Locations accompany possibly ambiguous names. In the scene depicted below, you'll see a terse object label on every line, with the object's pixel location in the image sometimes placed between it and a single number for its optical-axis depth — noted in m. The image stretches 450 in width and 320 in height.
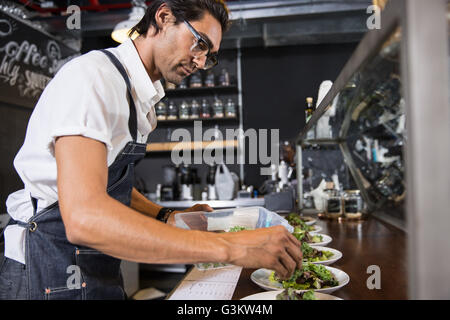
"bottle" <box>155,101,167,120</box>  4.78
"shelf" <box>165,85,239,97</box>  4.76
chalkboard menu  3.20
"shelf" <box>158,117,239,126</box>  4.73
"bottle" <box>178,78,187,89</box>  4.79
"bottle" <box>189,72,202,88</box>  4.74
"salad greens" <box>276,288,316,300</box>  0.81
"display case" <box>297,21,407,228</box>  0.68
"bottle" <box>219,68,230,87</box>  4.73
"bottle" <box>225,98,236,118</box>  4.66
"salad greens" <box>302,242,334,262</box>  1.26
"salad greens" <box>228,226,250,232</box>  1.13
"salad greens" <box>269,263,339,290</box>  0.97
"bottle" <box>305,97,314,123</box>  1.80
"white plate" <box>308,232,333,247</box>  1.45
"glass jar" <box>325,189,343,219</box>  2.25
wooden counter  0.96
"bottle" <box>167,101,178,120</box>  4.77
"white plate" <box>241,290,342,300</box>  0.85
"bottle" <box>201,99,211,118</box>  4.69
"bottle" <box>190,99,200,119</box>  4.74
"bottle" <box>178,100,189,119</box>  4.73
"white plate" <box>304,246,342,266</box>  1.19
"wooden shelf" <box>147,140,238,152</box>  4.64
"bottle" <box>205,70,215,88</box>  4.73
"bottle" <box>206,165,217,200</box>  4.54
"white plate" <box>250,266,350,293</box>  0.96
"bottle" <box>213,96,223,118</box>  4.69
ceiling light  2.93
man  0.65
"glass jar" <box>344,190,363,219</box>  2.15
